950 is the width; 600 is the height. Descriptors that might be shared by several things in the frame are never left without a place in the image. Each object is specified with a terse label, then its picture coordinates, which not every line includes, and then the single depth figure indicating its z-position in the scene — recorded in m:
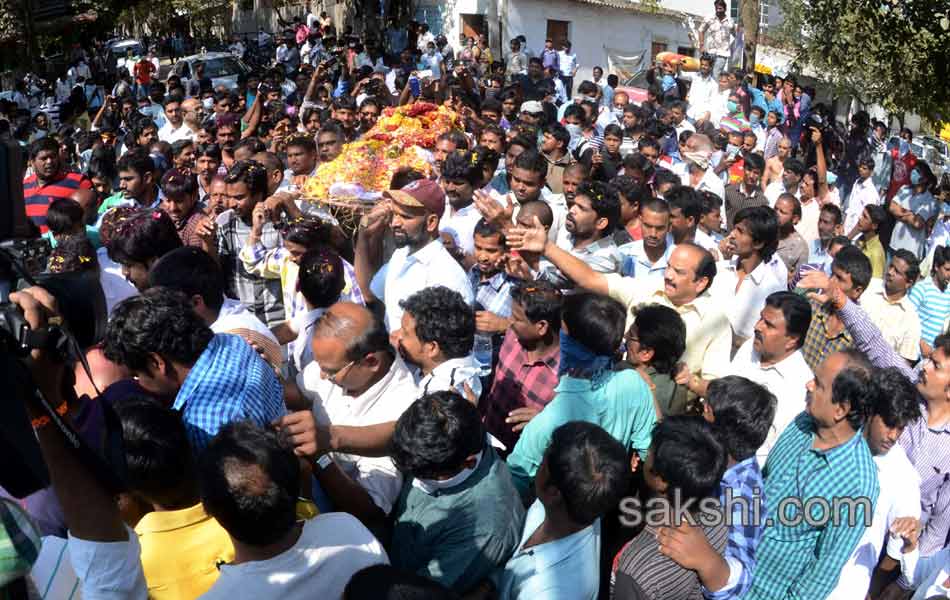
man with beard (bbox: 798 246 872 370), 4.42
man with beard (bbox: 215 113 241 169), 7.52
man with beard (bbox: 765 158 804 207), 8.12
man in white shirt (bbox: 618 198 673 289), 4.96
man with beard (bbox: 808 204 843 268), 7.37
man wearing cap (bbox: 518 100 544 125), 9.28
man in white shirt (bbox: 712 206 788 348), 4.70
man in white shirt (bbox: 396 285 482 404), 3.24
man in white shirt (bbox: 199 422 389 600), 2.19
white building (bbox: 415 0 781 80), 22.80
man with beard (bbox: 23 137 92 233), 6.37
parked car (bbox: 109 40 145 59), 26.16
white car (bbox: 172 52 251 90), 19.06
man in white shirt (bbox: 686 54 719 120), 14.09
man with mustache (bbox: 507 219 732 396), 4.11
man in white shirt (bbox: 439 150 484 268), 5.41
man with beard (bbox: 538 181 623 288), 4.71
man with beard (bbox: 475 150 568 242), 5.58
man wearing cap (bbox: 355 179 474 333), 4.21
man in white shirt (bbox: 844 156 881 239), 9.38
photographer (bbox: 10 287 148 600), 1.93
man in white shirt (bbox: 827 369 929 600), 3.12
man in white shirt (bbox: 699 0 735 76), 16.45
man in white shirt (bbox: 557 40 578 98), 17.75
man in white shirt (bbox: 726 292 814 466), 3.81
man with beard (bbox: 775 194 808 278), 6.39
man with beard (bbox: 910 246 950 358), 6.05
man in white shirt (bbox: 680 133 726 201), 8.22
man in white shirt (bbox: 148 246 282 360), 3.51
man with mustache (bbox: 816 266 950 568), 3.79
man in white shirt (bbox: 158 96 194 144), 10.10
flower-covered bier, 5.75
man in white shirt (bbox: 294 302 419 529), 2.82
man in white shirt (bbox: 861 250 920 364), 5.65
